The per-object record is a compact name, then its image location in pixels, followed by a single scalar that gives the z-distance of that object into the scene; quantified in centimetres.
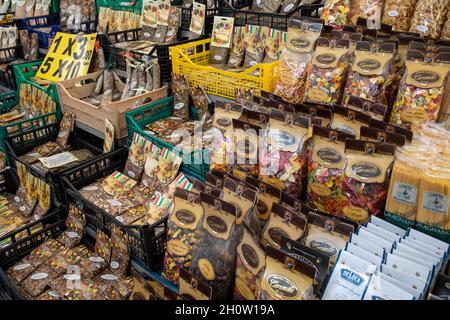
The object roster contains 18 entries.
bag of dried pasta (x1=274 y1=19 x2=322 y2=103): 185
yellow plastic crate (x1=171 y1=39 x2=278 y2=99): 208
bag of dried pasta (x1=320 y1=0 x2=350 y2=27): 211
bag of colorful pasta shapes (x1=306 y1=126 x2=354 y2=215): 143
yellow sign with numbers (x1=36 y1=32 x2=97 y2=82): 313
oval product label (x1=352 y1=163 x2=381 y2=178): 134
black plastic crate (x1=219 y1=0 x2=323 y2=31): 245
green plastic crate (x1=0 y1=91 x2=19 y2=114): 333
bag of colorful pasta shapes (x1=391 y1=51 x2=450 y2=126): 149
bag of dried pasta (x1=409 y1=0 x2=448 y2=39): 188
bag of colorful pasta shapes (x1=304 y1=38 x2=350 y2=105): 171
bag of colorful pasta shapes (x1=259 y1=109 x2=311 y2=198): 151
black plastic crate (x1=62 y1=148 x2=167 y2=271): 174
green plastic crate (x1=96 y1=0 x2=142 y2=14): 361
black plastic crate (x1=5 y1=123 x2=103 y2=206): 231
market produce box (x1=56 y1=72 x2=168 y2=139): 245
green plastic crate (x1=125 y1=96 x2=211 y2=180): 201
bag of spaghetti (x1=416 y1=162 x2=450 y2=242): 125
